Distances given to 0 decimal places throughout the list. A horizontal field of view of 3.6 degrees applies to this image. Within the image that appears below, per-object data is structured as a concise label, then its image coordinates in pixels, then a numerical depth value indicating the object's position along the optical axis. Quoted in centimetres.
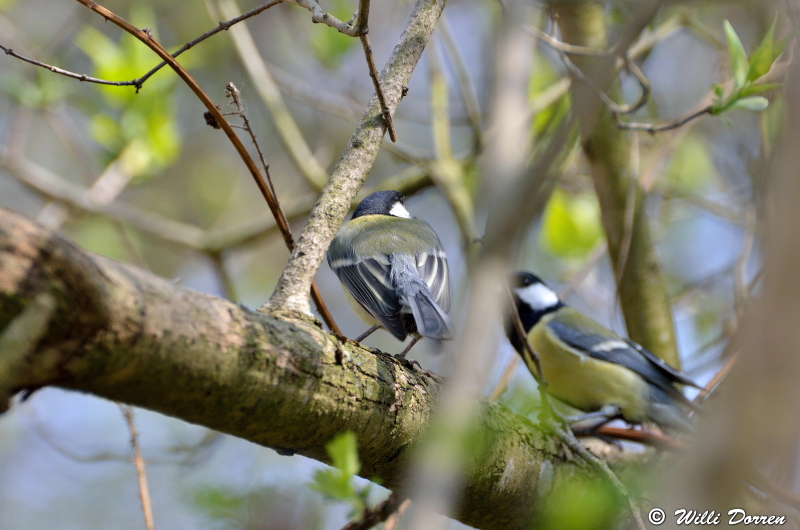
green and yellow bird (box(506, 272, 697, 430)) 533
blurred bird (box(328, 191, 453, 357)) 521
